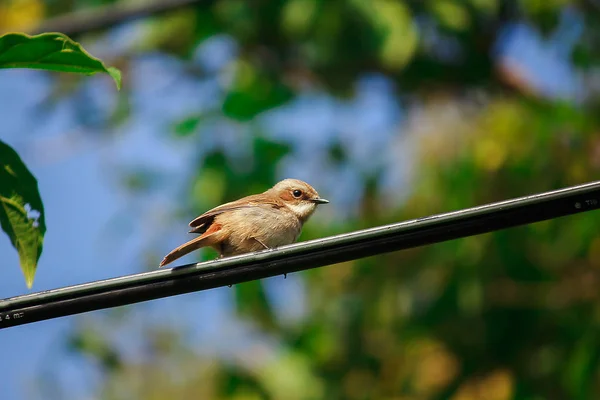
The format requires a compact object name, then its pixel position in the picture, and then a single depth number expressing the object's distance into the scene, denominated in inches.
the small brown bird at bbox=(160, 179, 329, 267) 404.5
